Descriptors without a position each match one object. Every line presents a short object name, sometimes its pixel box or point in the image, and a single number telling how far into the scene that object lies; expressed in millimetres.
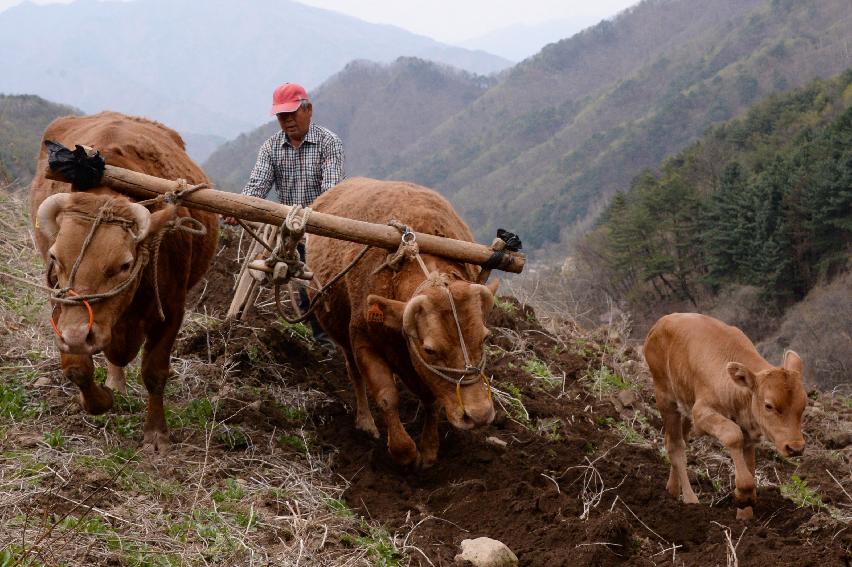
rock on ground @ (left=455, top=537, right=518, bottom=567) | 4926
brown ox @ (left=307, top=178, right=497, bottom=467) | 5664
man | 8870
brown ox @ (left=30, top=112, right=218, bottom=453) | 5254
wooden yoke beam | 5777
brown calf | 5965
